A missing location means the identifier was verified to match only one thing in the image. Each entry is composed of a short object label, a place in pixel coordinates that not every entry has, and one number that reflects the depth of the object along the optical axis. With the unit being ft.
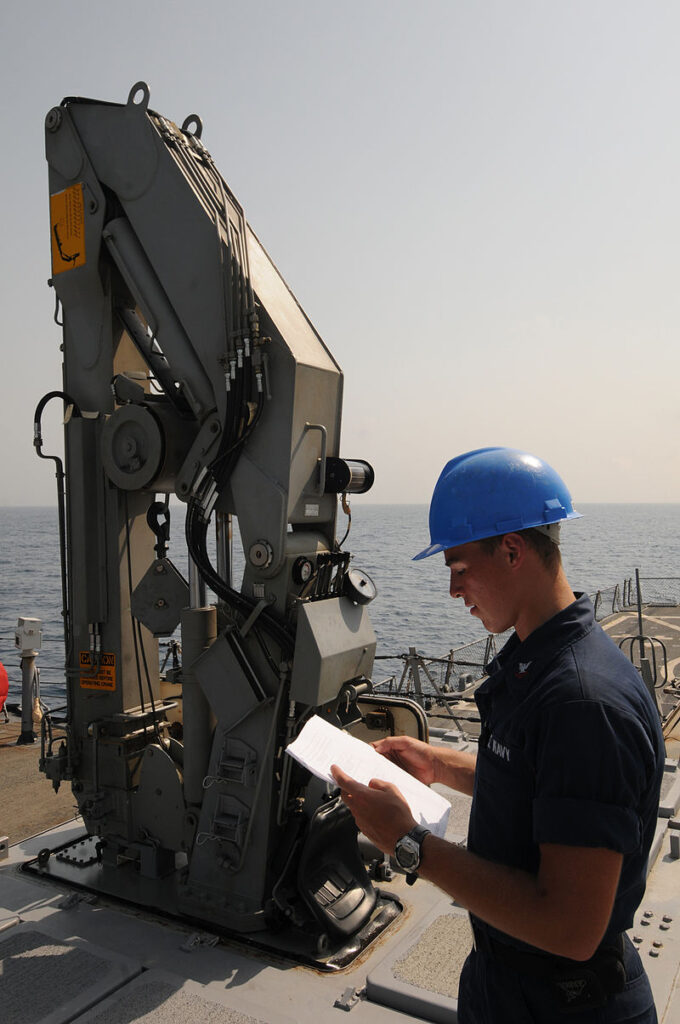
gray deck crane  14.82
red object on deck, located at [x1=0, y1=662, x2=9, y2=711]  26.42
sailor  5.61
